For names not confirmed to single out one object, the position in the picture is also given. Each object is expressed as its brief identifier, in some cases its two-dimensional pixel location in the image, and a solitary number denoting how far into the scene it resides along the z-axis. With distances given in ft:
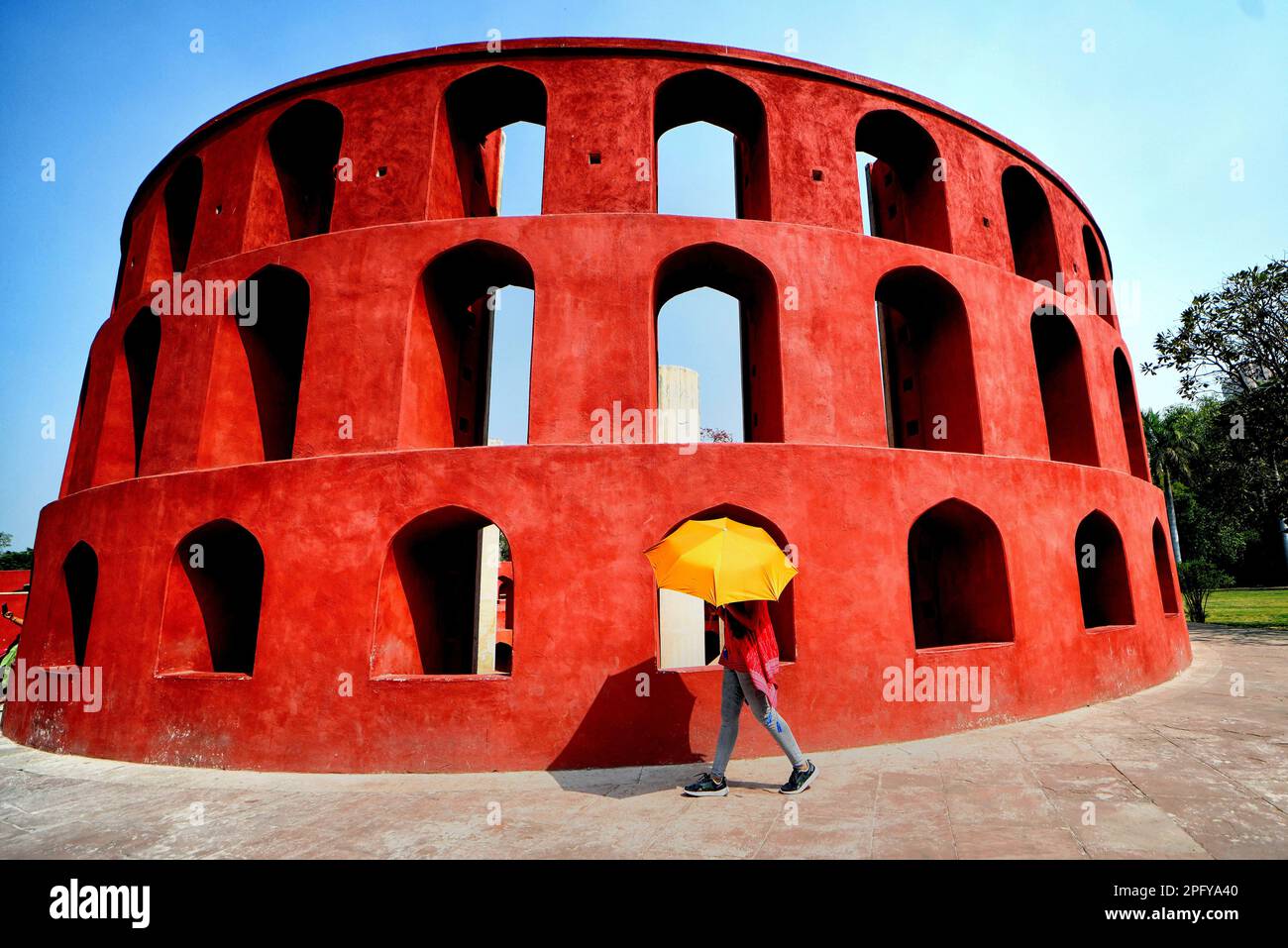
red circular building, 21.62
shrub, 75.20
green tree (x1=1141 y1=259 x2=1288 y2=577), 56.39
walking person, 15.81
